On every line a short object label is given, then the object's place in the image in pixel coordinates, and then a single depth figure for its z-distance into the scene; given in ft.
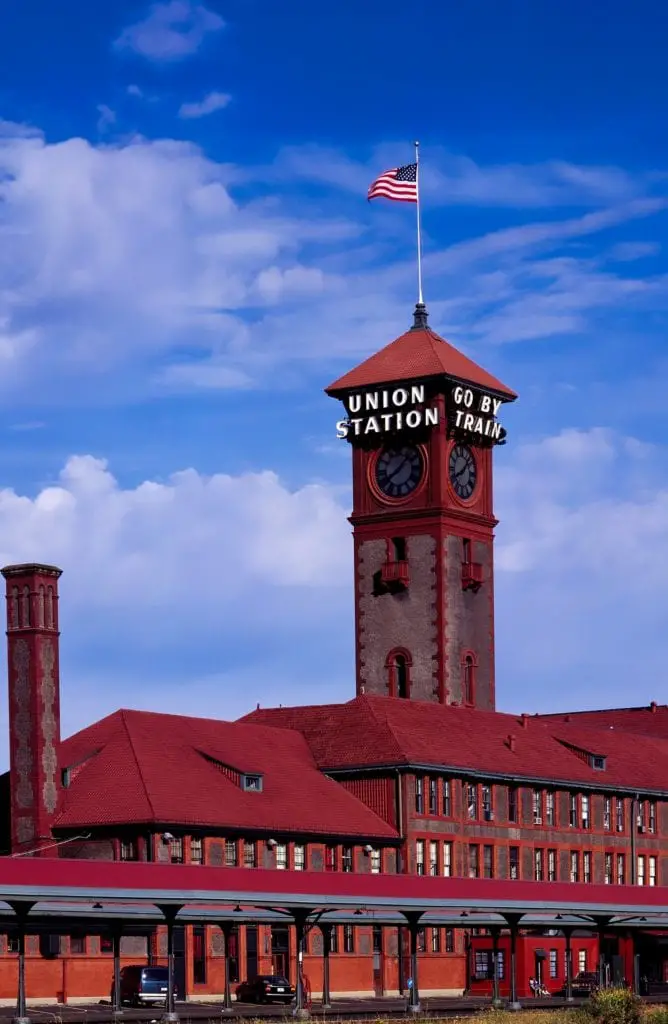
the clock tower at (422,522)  408.87
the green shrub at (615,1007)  221.46
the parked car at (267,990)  290.97
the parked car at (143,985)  274.57
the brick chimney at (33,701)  315.37
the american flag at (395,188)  386.73
